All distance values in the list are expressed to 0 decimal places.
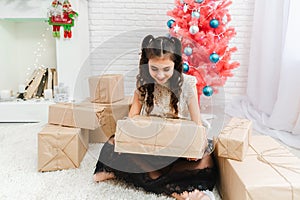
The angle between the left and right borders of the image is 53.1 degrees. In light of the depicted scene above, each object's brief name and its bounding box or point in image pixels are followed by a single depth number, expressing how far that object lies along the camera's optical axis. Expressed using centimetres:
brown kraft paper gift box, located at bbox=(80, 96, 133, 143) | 163
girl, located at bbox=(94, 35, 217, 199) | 114
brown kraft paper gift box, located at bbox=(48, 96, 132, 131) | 143
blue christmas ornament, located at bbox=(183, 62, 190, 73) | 195
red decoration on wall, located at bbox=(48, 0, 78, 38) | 215
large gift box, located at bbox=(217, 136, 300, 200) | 93
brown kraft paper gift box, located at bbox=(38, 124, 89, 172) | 135
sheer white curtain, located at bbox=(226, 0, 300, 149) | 192
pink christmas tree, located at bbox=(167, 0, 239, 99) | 197
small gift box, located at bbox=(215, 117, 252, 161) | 108
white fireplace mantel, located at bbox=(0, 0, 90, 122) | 219
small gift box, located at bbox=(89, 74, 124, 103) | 166
